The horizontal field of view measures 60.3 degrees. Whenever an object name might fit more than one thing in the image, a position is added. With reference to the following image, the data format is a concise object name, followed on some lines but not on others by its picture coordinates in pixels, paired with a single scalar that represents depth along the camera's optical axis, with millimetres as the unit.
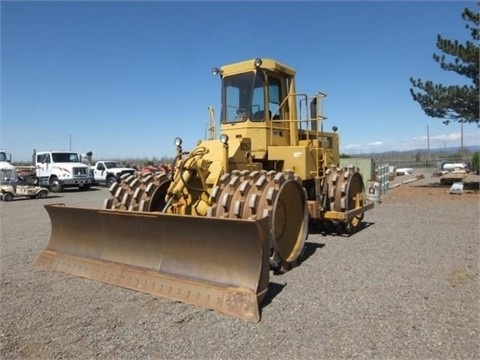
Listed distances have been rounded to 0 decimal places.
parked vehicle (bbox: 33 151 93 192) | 24469
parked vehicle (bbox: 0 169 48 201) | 19703
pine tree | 17422
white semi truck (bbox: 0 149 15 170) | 21875
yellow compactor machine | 4617
